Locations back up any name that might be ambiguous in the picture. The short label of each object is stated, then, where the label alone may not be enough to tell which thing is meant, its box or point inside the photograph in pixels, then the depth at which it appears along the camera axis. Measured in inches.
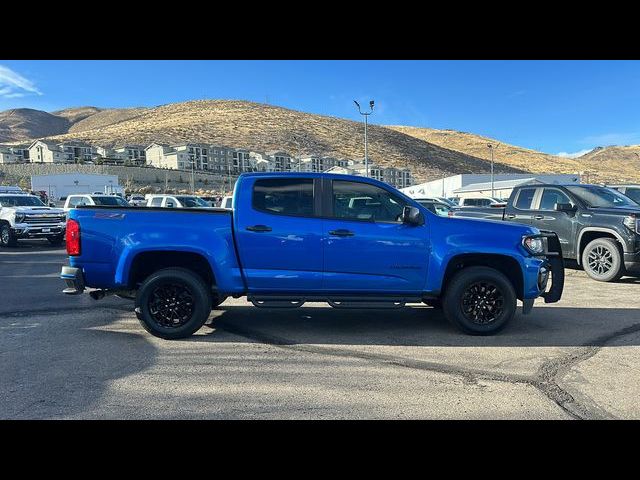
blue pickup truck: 216.2
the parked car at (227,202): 520.4
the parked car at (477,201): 1145.4
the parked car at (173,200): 795.4
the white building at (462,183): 2401.3
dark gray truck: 356.5
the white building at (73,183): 2126.6
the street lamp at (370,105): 1241.4
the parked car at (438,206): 826.2
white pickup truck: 646.5
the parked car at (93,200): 752.3
